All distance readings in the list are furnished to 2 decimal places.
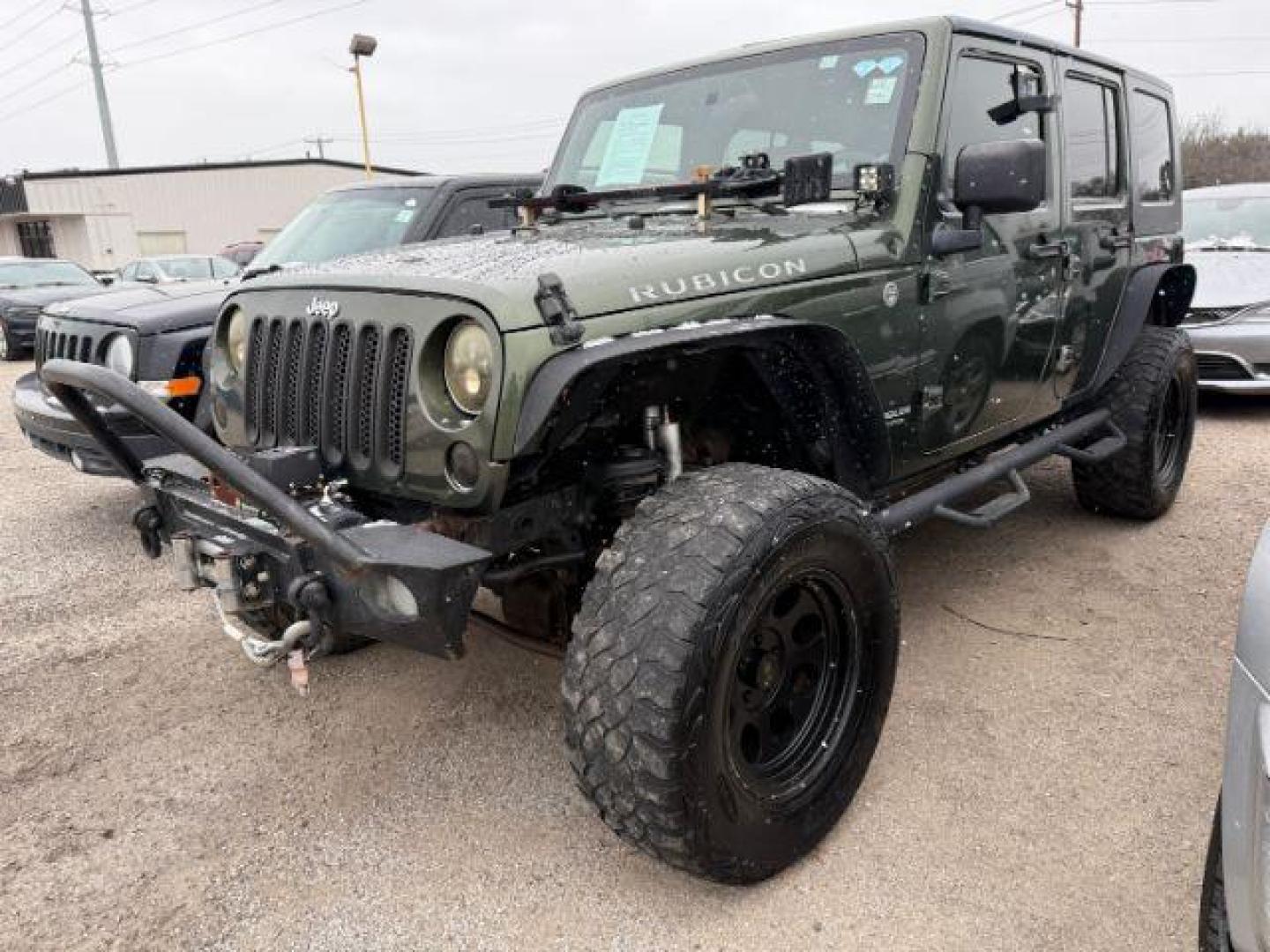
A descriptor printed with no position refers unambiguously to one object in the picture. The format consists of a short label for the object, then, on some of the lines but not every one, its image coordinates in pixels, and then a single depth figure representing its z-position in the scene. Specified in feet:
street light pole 51.58
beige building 114.73
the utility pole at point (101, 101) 127.95
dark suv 14.94
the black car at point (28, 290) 44.55
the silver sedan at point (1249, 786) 5.15
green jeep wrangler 6.82
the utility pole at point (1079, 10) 97.24
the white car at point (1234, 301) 23.86
